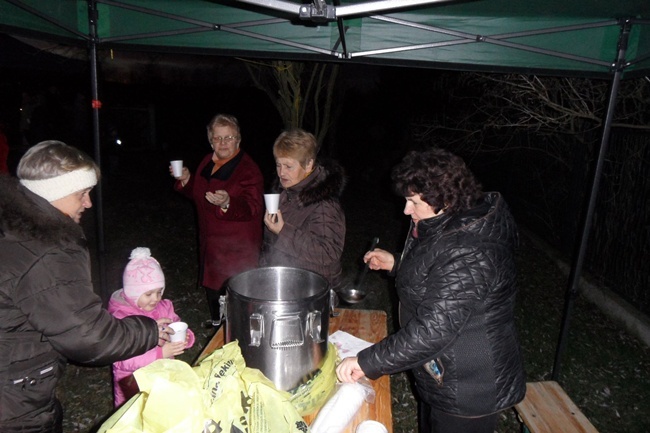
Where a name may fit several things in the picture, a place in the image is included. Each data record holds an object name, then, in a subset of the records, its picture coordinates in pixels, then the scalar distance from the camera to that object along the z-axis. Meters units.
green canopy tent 2.91
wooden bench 2.67
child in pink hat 2.15
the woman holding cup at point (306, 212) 2.66
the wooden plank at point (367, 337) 1.80
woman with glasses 3.27
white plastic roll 1.64
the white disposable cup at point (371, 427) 1.58
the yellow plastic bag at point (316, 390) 1.71
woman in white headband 1.57
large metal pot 1.61
